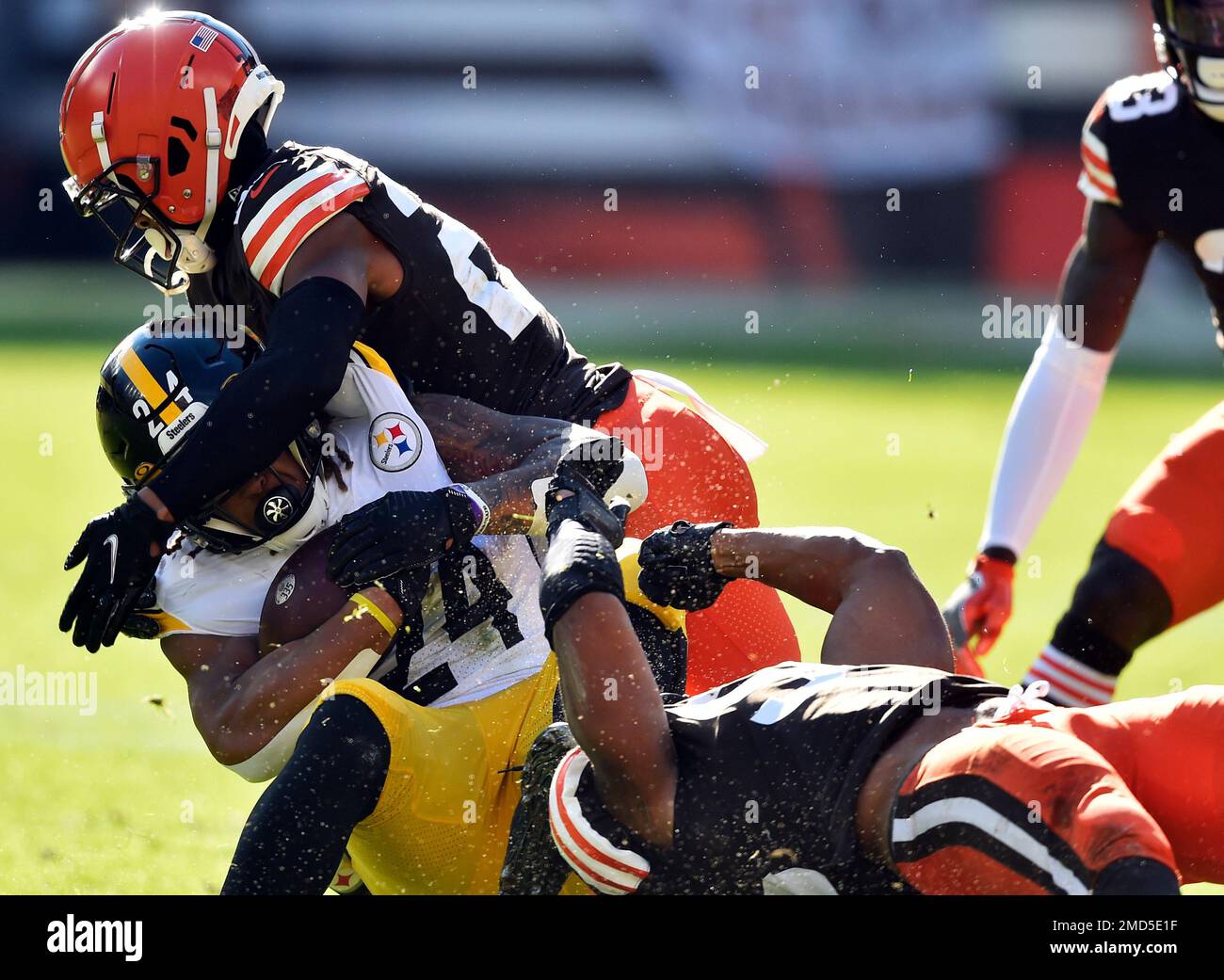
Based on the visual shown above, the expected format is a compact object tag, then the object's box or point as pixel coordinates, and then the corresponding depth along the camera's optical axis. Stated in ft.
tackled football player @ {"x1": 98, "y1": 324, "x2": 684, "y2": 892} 16.58
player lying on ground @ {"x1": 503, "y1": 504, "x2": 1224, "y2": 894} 13.28
